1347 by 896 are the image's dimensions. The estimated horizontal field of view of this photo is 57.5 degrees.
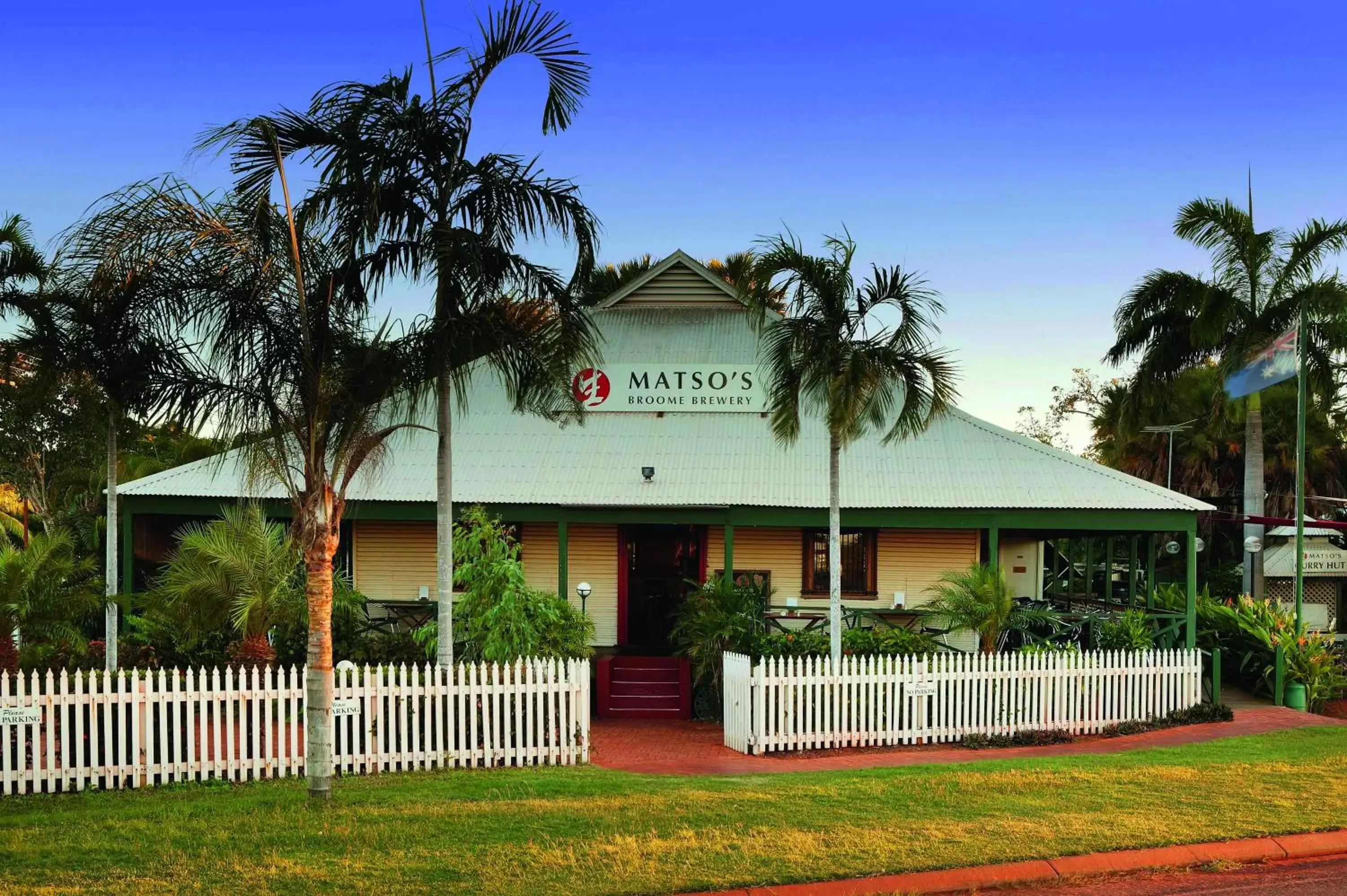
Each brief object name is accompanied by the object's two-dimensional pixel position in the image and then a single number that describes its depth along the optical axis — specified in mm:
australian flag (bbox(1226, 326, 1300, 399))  19391
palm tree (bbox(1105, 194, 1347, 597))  22906
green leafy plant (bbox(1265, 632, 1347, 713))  18938
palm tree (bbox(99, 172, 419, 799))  10031
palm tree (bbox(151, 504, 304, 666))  14523
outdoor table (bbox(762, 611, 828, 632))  18781
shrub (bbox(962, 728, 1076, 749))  15320
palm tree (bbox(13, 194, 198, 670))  10156
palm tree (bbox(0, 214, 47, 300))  13109
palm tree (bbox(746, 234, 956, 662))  15023
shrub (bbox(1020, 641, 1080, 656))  16516
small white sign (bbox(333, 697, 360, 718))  12297
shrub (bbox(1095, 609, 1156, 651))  17984
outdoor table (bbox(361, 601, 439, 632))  19594
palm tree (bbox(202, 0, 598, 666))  11367
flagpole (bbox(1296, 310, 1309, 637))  18844
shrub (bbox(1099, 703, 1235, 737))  16422
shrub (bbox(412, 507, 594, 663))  14930
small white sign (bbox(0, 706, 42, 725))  11539
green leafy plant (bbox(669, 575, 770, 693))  17312
